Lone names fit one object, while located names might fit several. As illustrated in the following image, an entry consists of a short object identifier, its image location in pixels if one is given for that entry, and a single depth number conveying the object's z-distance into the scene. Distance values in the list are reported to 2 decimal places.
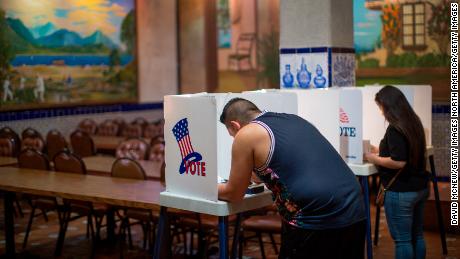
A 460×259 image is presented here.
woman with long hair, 4.94
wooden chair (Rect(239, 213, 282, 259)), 5.67
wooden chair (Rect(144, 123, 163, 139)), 10.81
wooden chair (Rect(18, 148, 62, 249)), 6.89
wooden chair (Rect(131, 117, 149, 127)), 11.29
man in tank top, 3.53
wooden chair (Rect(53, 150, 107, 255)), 6.54
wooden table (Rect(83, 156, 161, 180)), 6.79
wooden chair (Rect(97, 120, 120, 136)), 11.28
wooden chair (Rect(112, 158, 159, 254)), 6.20
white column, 6.36
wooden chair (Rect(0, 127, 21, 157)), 9.03
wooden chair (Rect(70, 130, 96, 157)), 9.34
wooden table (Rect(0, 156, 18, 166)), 7.58
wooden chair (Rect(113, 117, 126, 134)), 11.34
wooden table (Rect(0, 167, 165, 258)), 5.28
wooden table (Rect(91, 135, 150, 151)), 9.57
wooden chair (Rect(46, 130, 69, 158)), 9.38
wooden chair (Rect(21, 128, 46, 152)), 9.30
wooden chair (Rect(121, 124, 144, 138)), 10.98
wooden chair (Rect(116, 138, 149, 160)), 8.13
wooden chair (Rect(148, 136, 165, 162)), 7.82
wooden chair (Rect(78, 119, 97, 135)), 11.51
